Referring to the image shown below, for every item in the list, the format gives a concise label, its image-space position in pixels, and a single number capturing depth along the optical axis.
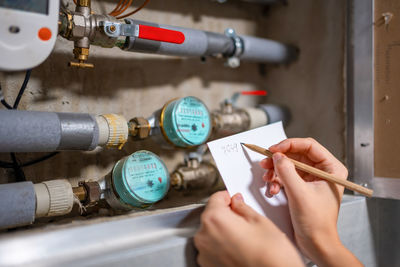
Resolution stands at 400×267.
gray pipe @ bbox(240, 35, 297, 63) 0.92
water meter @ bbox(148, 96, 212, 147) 0.75
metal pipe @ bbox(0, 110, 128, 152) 0.55
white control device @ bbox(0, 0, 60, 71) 0.50
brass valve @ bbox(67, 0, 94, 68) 0.63
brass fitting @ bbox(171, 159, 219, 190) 0.82
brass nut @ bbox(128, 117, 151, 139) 0.76
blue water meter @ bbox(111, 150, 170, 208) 0.66
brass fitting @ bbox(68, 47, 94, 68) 0.66
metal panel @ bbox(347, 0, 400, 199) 0.81
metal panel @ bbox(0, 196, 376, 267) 0.47
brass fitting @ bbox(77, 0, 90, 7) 0.66
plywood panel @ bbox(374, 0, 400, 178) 0.77
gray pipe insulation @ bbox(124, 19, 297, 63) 0.72
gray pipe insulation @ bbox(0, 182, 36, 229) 0.53
